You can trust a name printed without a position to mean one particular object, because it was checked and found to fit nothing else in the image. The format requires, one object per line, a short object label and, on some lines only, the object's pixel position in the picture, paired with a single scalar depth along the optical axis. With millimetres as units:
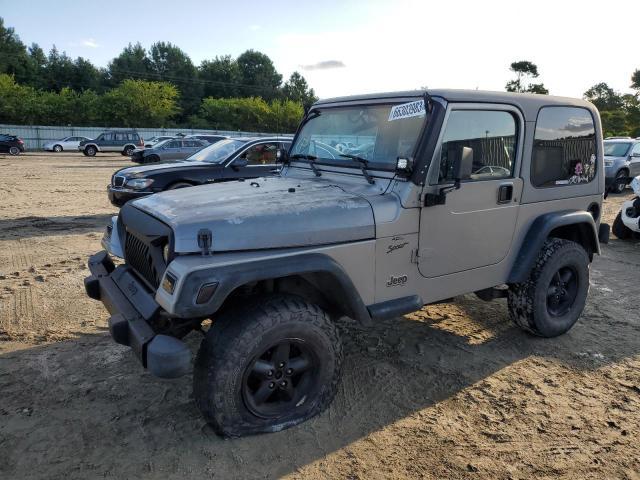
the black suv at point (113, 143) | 30188
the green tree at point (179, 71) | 73000
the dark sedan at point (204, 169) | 8461
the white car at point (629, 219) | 8023
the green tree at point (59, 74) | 63719
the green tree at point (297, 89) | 82875
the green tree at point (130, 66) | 70188
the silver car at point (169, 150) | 18141
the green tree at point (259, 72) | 85188
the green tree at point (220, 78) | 77812
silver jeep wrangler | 2615
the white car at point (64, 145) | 33500
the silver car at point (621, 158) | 14078
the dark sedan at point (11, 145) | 28438
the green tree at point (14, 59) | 59784
